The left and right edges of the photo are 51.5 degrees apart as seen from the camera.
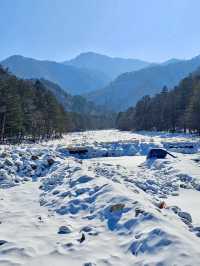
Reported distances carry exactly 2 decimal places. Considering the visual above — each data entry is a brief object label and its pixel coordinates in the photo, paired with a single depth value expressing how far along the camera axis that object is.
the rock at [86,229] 5.89
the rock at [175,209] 7.02
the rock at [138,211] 6.01
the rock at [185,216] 6.57
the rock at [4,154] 12.10
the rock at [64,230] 5.84
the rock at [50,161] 12.33
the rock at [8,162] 11.27
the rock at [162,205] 7.12
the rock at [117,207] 6.46
